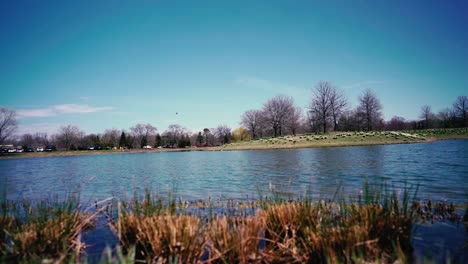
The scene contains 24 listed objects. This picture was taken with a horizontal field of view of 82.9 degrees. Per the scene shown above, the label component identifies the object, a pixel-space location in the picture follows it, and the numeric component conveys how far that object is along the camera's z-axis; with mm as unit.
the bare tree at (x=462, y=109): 90375
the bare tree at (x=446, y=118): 85631
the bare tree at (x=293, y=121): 91712
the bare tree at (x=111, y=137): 120344
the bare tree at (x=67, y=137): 123375
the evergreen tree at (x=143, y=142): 121775
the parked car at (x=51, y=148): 115625
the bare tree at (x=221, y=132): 136888
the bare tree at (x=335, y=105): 75062
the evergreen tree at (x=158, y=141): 121338
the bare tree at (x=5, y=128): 89562
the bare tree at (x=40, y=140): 148838
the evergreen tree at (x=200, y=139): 124475
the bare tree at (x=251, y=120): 108125
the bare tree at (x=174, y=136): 118250
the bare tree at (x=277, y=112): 88812
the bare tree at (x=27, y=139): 148125
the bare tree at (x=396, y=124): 107375
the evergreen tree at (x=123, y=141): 118600
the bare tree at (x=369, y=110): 81500
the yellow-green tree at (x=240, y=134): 127569
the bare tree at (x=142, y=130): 148200
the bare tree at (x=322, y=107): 75812
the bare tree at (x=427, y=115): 105062
